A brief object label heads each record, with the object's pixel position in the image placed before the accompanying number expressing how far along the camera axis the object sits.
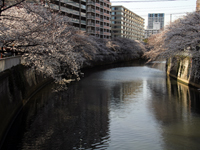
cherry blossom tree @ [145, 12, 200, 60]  22.45
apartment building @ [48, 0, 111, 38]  61.64
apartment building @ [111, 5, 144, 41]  107.44
